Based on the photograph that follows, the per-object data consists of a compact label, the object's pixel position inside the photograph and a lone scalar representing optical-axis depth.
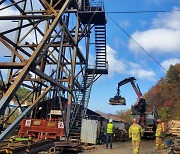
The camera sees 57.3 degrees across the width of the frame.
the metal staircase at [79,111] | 10.78
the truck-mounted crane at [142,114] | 15.93
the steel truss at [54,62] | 5.06
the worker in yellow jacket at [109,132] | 10.64
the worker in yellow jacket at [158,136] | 9.79
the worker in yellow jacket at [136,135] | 6.66
